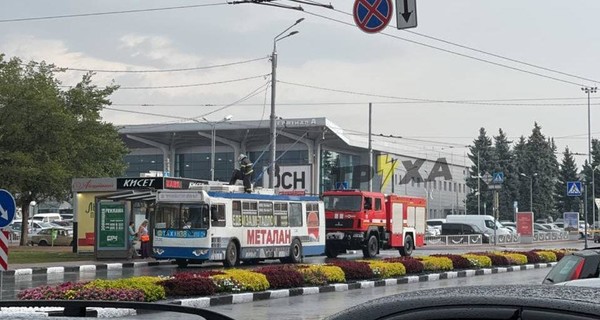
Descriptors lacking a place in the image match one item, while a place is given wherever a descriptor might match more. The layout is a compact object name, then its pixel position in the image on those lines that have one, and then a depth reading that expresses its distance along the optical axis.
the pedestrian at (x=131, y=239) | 34.88
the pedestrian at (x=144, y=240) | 35.34
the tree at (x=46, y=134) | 44.66
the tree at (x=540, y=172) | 103.69
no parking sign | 17.61
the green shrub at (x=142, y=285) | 17.55
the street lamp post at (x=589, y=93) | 64.72
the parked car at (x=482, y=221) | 68.00
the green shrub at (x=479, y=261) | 31.80
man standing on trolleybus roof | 32.40
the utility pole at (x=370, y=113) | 62.06
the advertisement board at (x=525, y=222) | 63.88
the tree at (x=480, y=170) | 103.94
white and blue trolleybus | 29.88
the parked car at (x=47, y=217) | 84.06
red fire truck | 37.75
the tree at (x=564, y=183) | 106.62
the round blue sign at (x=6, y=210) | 17.78
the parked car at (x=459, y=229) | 66.12
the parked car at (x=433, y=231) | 73.06
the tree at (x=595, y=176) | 106.95
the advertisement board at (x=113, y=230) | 34.97
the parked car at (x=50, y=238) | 55.00
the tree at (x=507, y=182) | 103.06
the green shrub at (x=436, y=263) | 29.27
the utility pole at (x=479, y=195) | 98.76
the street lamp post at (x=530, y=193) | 100.66
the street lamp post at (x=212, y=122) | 71.72
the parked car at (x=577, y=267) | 11.00
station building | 82.62
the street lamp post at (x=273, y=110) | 39.44
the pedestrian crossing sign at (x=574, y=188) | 44.88
